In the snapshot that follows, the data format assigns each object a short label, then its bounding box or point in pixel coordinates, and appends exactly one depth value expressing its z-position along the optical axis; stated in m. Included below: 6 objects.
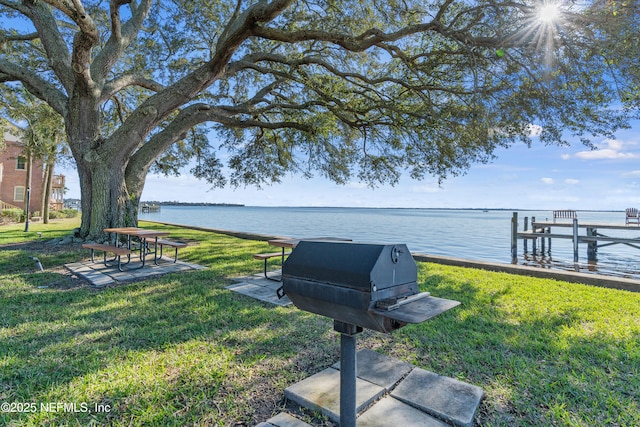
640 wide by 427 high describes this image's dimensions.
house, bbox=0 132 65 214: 24.89
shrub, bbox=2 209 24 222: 19.09
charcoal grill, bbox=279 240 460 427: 1.36
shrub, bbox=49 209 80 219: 23.46
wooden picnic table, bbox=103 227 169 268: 6.00
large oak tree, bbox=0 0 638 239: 5.59
